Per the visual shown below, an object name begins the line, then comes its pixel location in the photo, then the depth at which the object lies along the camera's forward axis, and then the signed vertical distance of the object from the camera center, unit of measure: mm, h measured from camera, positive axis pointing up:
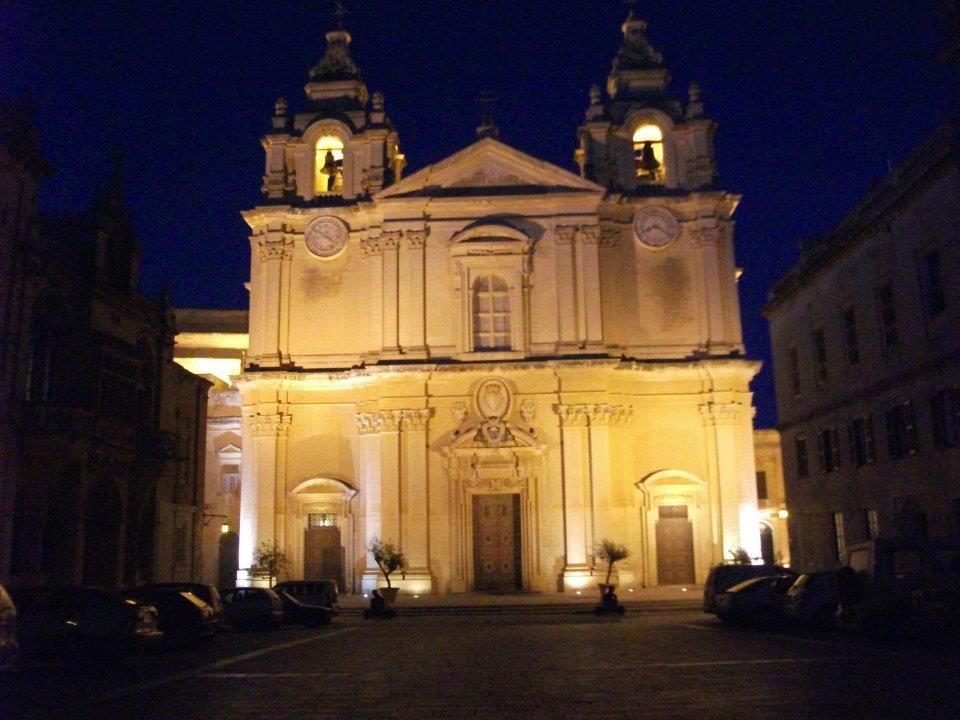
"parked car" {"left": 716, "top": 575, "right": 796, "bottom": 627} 22000 -1061
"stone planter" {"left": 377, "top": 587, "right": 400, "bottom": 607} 30422 -1077
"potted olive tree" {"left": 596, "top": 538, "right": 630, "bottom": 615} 32281 +80
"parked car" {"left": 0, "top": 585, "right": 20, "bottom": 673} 13188 -924
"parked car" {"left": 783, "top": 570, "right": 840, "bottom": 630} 20047 -982
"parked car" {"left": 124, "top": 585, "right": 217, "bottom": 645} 18750 -997
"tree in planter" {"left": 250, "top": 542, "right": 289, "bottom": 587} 34031 -65
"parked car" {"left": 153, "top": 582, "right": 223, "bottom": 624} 20475 -633
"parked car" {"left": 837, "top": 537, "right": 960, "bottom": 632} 17453 -620
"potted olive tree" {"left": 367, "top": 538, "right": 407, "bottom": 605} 32438 -24
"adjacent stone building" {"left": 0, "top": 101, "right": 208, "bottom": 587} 23422 +4284
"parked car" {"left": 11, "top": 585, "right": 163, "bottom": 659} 15633 -917
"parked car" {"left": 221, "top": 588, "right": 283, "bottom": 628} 23453 -1116
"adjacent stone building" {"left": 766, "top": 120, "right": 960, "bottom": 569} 24969 +5396
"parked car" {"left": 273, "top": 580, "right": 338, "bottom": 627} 25578 -1041
